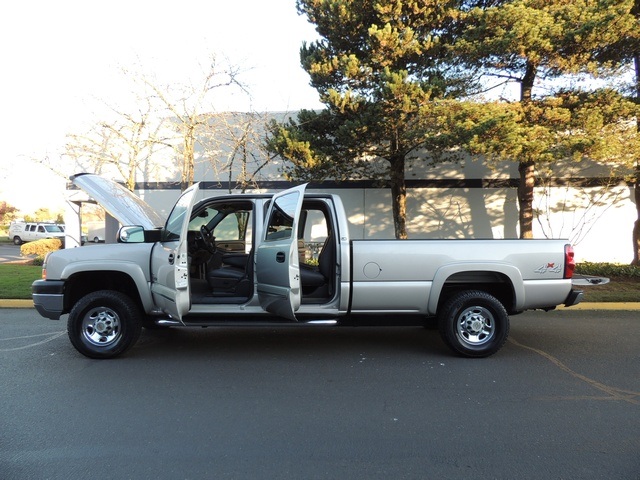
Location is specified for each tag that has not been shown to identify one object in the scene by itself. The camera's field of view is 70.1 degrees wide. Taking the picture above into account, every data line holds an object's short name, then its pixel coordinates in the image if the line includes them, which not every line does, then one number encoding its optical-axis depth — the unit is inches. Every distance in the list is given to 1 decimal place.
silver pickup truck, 206.2
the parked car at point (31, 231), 1261.1
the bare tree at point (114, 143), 429.1
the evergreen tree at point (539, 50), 363.6
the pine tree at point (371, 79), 408.8
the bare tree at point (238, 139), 432.1
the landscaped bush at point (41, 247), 636.7
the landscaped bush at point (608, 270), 437.4
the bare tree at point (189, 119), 403.5
